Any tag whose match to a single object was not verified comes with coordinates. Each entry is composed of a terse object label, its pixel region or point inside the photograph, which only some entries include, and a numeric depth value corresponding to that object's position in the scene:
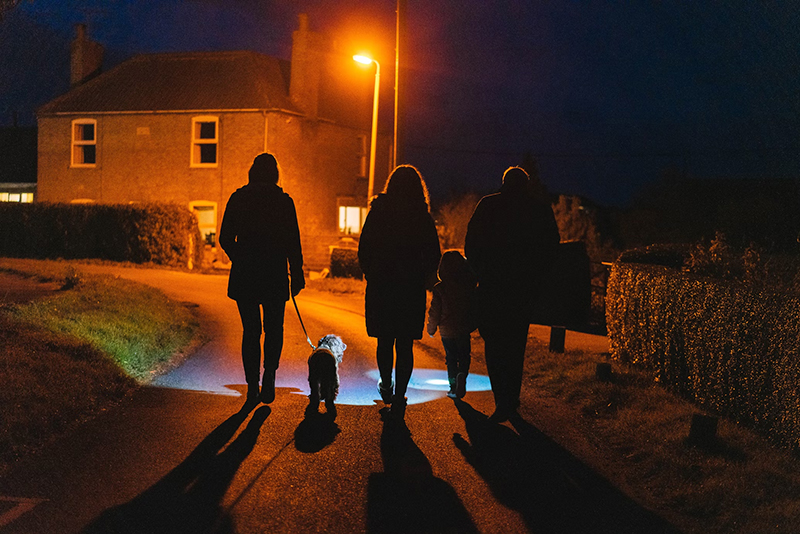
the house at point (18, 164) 36.53
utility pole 13.77
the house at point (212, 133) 28.58
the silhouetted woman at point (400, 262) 6.12
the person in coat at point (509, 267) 6.20
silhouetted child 7.05
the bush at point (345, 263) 20.02
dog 6.14
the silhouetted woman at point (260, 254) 6.33
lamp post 18.45
